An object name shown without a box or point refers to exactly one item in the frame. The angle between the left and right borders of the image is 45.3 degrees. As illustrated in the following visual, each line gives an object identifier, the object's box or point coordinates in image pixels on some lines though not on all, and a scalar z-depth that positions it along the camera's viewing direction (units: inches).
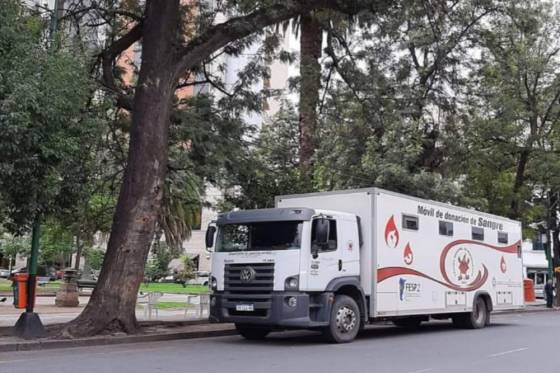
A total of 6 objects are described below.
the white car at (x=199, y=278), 2701.8
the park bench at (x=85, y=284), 1522.8
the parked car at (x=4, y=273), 2825.8
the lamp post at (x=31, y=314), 538.3
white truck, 563.2
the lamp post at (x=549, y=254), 1510.8
